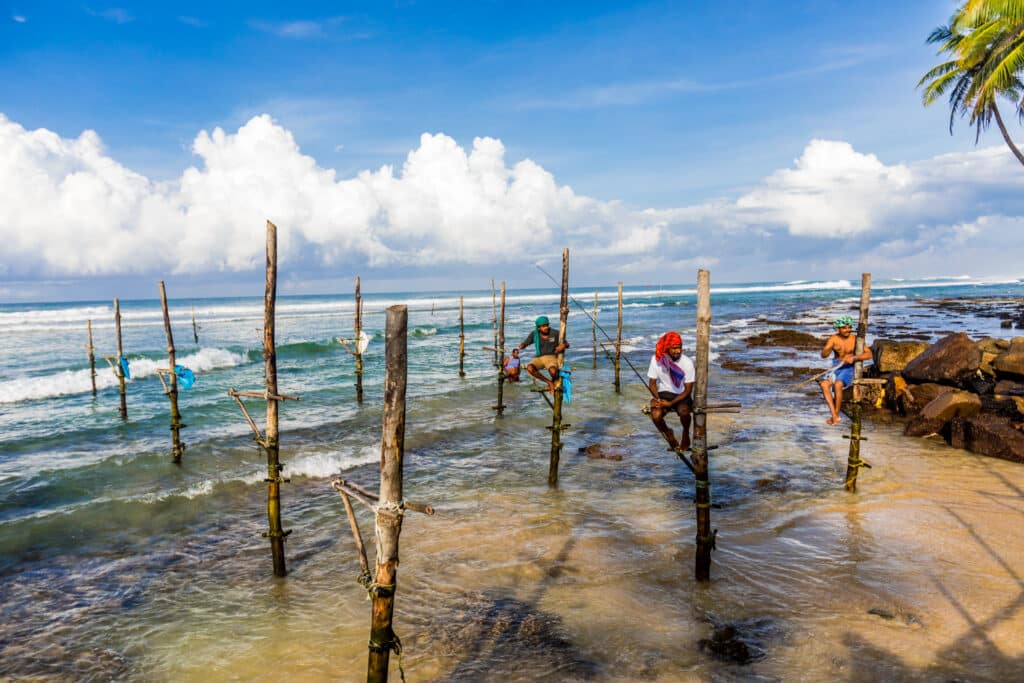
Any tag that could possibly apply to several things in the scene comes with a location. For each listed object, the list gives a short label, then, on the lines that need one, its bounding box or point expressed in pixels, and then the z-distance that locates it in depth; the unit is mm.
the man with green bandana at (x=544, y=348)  10797
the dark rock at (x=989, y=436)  10914
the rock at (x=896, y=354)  17156
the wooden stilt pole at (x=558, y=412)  10227
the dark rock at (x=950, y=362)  14430
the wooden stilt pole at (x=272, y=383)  6844
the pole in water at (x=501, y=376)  16119
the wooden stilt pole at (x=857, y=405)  8781
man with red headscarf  8273
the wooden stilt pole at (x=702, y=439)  6375
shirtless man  10133
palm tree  16344
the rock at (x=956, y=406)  12680
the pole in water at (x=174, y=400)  11352
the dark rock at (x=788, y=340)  31203
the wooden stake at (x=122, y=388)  16925
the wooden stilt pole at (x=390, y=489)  3760
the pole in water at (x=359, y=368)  19422
